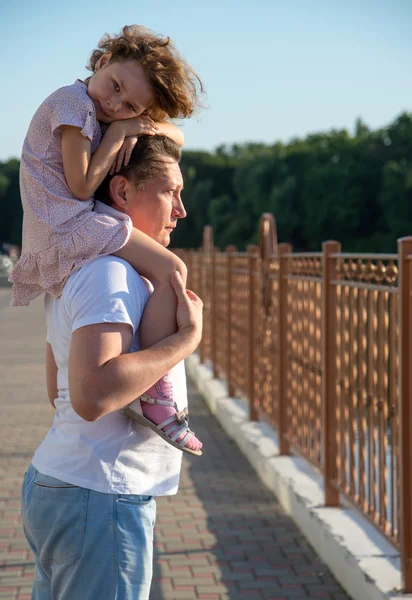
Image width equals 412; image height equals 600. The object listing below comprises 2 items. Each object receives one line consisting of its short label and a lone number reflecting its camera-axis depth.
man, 1.95
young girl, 2.09
